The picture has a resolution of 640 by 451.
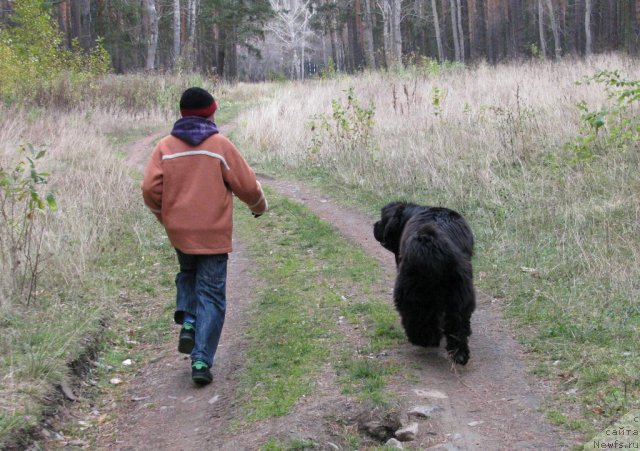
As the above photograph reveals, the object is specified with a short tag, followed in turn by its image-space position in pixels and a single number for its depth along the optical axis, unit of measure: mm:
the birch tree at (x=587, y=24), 28984
